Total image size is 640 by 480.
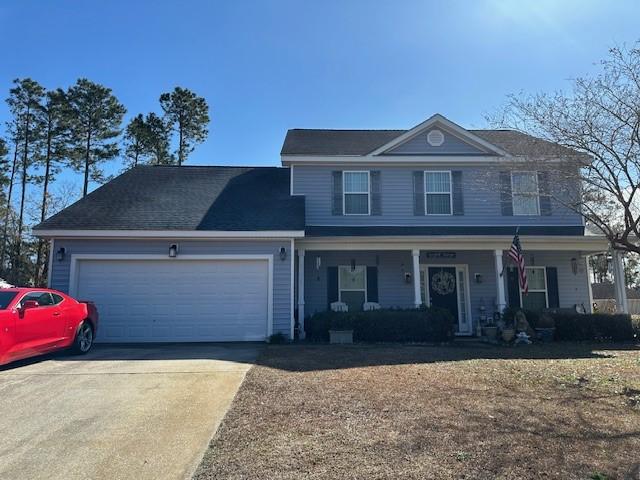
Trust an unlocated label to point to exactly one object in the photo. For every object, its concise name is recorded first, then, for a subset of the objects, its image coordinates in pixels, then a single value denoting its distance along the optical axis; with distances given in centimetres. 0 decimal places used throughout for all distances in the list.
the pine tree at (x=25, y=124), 2494
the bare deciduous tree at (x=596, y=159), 761
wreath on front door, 1387
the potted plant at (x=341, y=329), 1114
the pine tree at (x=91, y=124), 2559
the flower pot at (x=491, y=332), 1141
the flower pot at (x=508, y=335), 1096
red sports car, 694
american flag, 1112
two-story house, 1133
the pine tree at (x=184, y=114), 2856
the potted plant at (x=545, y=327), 1134
